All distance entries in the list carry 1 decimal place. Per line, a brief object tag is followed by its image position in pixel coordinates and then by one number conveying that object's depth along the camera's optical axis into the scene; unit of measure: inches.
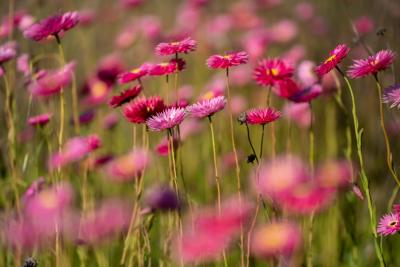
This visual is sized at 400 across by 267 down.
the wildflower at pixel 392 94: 62.7
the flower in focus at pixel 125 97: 65.2
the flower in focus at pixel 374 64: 62.5
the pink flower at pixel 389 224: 62.4
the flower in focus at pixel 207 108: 62.7
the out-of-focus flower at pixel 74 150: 66.4
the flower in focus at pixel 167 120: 62.4
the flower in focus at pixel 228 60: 63.6
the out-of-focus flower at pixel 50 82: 67.5
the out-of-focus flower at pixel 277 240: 57.3
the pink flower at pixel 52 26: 66.1
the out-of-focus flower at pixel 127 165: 66.1
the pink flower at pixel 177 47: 64.3
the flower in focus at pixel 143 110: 64.0
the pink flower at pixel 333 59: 62.5
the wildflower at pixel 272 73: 67.1
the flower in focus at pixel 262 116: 62.5
